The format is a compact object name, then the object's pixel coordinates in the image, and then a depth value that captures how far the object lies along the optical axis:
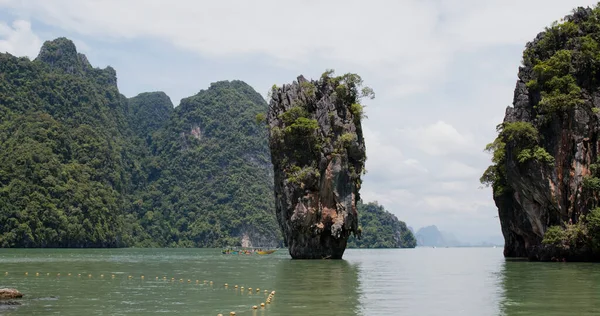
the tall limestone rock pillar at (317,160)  55.22
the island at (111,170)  109.31
